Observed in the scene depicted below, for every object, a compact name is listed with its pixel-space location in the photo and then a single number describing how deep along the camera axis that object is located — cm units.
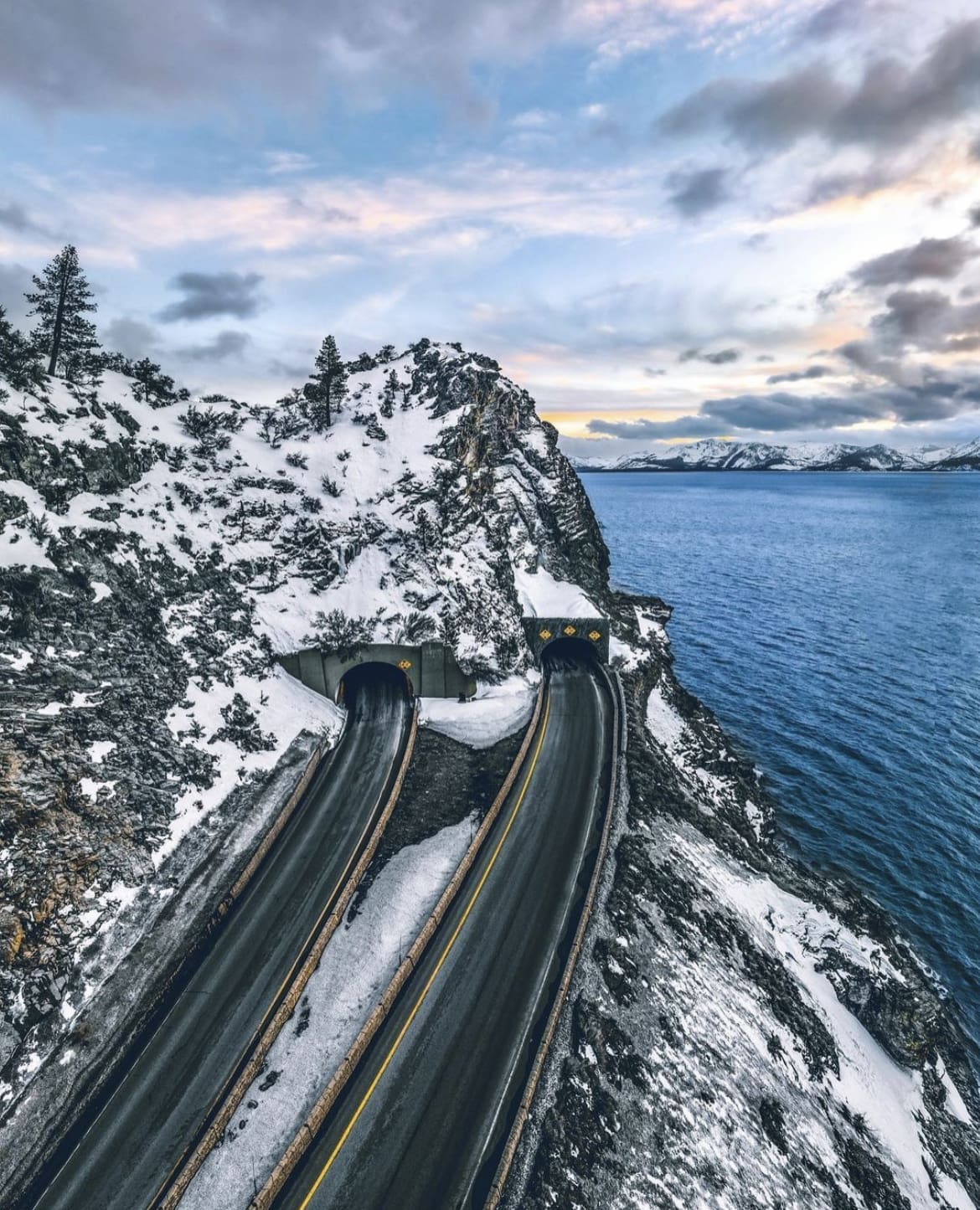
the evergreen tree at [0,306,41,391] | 4250
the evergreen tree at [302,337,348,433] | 6044
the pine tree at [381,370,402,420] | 6419
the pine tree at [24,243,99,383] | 4484
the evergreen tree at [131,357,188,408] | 5466
